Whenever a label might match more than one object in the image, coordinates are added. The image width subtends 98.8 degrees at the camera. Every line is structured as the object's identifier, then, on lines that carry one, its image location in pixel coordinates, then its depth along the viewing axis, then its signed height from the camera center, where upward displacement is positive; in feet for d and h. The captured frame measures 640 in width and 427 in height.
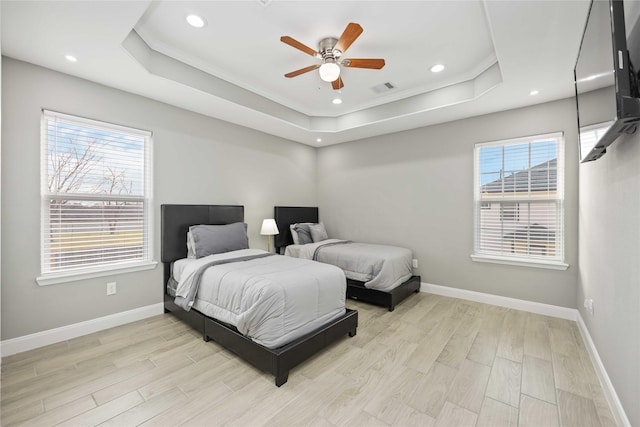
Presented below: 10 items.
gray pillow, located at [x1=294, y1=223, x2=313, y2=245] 15.56 -1.26
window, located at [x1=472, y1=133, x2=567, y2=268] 10.93 +0.44
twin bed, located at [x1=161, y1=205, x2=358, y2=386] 7.00 -2.48
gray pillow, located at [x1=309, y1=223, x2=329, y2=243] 16.02 -1.24
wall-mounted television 4.26 +2.46
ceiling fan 7.28 +4.46
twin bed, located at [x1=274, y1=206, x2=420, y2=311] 11.73 -2.41
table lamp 14.43 -0.85
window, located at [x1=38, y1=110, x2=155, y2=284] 8.71 +0.51
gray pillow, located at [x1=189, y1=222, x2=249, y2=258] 10.91 -1.11
